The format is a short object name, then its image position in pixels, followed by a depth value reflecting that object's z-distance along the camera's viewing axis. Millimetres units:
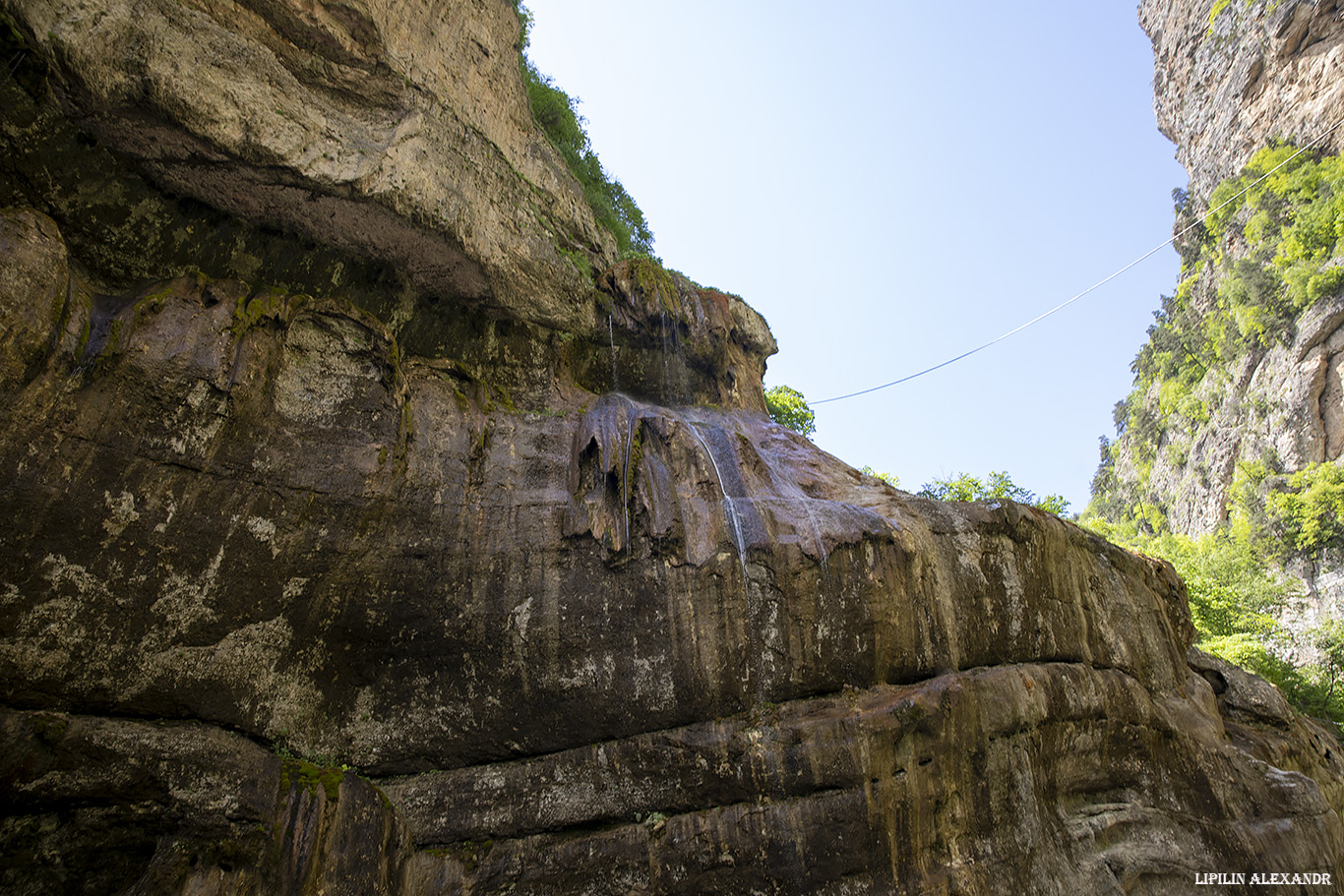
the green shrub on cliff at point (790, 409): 31016
